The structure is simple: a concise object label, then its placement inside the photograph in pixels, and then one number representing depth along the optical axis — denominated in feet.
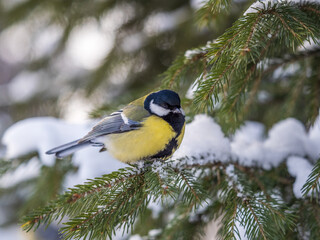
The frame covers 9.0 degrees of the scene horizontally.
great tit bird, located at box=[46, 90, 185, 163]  6.23
